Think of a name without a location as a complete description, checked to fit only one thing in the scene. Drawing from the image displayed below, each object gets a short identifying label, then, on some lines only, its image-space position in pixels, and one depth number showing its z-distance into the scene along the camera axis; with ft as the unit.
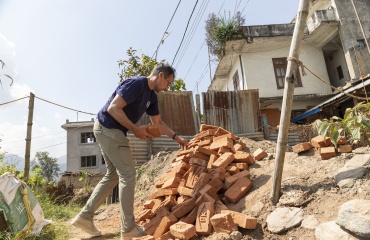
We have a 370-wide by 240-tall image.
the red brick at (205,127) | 13.72
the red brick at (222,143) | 11.42
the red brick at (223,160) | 10.16
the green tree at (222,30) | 42.65
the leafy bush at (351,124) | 7.92
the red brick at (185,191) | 9.29
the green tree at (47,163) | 121.91
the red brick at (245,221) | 6.98
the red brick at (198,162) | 10.89
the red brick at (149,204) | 10.22
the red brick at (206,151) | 11.20
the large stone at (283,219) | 6.70
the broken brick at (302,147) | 9.95
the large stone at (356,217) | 5.04
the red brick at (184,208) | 8.66
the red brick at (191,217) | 8.32
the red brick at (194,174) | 9.83
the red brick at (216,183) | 9.40
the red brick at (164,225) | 8.12
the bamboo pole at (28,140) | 14.42
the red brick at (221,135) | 12.27
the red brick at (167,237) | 7.74
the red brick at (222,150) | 11.18
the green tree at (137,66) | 39.37
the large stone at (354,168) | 7.19
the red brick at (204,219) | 7.43
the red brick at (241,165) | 10.21
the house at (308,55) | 42.93
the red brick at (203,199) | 8.52
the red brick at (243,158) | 10.58
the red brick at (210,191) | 8.91
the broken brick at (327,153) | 8.90
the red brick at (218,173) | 9.60
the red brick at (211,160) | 10.65
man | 8.26
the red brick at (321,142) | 9.29
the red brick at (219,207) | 8.04
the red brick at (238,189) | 8.73
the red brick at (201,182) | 9.12
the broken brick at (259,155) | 11.03
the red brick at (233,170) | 10.00
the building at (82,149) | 80.12
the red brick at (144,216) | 9.75
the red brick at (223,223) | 7.06
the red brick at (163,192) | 10.05
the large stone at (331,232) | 5.46
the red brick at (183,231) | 7.33
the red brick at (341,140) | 9.02
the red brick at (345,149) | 8.90
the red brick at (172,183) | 10.30
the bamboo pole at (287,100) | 7.68
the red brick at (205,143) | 12.41
